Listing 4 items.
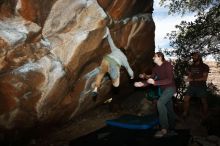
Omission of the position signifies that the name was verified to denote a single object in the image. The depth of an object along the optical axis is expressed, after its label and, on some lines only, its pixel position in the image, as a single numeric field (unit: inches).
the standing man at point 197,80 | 243.9
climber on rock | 170.7
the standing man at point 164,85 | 180.0
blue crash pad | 194.9
